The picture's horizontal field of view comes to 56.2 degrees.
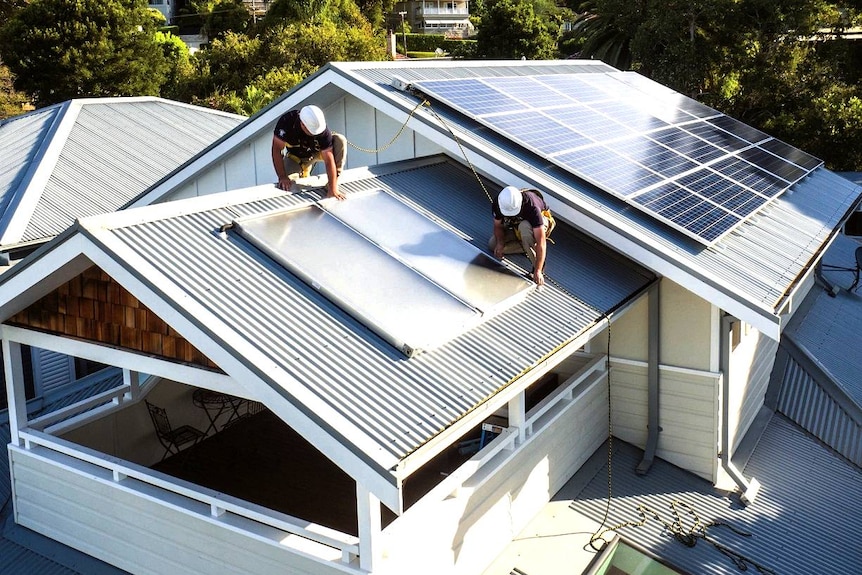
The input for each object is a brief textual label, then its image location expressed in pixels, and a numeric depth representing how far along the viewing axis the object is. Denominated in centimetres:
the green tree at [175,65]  5215
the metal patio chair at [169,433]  1220
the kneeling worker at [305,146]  1064
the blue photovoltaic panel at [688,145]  1577
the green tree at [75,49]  4634
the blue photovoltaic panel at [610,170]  1226
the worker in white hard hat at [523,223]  1027
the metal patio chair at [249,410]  1356
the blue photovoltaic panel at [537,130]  1293
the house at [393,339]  761
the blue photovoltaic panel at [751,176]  1551
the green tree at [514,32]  6325
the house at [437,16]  10100
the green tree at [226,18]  6738
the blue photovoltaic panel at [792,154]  1977
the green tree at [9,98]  4426
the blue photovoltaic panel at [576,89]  1730
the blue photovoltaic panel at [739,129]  2014
